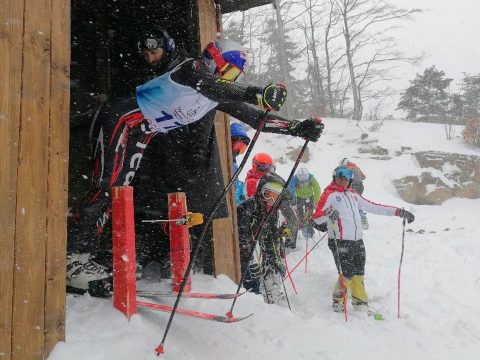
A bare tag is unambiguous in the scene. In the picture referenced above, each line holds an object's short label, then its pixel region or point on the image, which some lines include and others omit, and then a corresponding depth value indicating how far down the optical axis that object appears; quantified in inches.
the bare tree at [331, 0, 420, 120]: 1008.9
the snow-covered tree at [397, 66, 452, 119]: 1096.2
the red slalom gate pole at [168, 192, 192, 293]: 138.6
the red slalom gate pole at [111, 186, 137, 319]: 112.7
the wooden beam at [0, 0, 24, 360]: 81.1
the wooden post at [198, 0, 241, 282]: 178.9
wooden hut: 83.2
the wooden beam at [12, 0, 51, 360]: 84.3
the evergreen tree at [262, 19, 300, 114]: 1137.4
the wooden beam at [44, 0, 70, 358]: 90.4
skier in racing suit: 131.4
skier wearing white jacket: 240.2
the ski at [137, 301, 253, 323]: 115.0
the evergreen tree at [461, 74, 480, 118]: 1093.8
